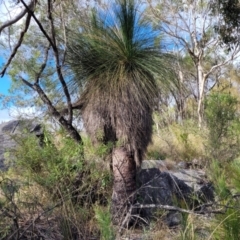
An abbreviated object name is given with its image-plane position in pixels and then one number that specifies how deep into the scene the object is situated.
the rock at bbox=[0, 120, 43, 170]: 5.66
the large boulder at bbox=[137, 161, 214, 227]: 5.25
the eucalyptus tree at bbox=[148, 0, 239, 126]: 19.01
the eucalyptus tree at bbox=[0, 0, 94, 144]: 5.67
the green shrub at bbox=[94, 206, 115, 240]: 2.70
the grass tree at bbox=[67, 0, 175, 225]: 5.49
